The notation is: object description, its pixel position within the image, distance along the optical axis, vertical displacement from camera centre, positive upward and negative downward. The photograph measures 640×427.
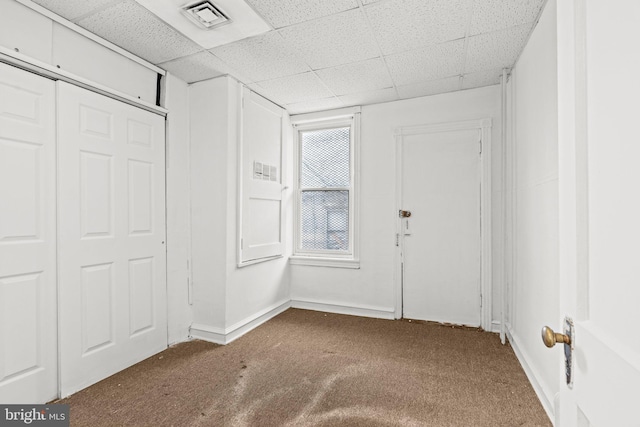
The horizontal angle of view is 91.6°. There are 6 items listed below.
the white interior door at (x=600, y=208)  0.57 +0.01
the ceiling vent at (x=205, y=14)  1.95 +1.31
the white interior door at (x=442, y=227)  3.37 -0.15
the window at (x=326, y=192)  3.96 +0.29
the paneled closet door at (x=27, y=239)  1.83 -0.16
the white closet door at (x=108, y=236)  2.13 -0.18
